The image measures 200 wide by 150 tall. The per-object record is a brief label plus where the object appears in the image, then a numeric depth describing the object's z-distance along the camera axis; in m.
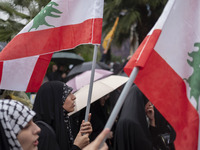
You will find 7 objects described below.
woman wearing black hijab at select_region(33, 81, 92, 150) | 2.94
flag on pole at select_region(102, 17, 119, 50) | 10.04
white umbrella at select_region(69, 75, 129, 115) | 4.42
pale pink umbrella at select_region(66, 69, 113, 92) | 5.69
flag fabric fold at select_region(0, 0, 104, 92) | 3.12
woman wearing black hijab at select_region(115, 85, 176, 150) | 2.73
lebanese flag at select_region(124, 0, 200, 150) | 2.35
